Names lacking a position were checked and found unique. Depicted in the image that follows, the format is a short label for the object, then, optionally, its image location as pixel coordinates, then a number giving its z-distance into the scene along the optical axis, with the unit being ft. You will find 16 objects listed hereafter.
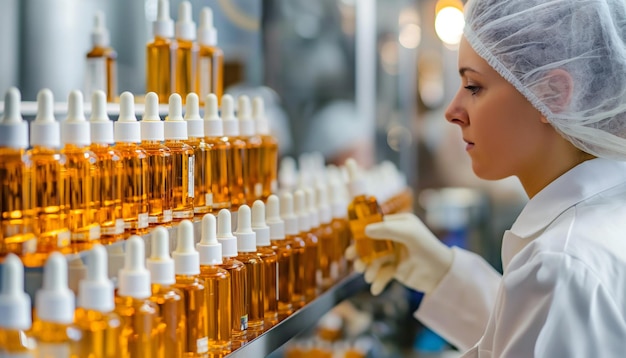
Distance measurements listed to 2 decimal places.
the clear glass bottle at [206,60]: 5.16
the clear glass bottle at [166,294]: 3.30
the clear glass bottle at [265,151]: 5.22
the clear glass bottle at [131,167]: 3.63
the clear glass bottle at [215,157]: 4.45
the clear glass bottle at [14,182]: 3.04
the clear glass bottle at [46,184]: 3.17
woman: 4.14
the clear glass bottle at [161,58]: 4.92
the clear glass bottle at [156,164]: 3.79
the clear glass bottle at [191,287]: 3.51
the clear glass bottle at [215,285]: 3.74
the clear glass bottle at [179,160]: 3.97
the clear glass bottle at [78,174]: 3.32
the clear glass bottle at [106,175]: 3.48
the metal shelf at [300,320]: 4.02
